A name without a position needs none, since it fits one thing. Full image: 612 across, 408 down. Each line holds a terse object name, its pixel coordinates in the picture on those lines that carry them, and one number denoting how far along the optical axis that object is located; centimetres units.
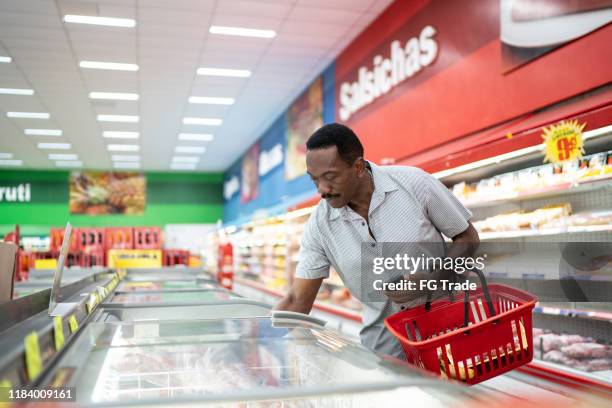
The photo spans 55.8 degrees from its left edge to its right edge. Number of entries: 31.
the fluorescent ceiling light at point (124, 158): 1740
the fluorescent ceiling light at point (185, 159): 1772
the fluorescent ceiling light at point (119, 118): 1244
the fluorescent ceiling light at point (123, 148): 1591
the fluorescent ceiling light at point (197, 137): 1442
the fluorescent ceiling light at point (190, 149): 1616
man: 200
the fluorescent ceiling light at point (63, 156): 1681
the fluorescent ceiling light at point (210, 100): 1116
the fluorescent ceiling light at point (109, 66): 909
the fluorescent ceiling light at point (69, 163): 1819
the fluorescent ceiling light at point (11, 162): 1773
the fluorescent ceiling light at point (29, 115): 1199
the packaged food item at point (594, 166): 349
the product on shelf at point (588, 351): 382
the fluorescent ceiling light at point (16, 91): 1034
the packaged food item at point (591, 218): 355
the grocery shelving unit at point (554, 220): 360
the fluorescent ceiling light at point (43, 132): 1359
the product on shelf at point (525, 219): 404
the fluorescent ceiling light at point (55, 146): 1527
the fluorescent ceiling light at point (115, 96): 1075
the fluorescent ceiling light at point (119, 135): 1410
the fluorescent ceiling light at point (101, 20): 736
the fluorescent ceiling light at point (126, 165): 1877
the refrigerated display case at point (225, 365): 108
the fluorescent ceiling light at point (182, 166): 1905
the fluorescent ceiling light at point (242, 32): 780
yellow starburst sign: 344
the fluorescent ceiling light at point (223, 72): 952
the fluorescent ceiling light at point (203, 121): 1287
